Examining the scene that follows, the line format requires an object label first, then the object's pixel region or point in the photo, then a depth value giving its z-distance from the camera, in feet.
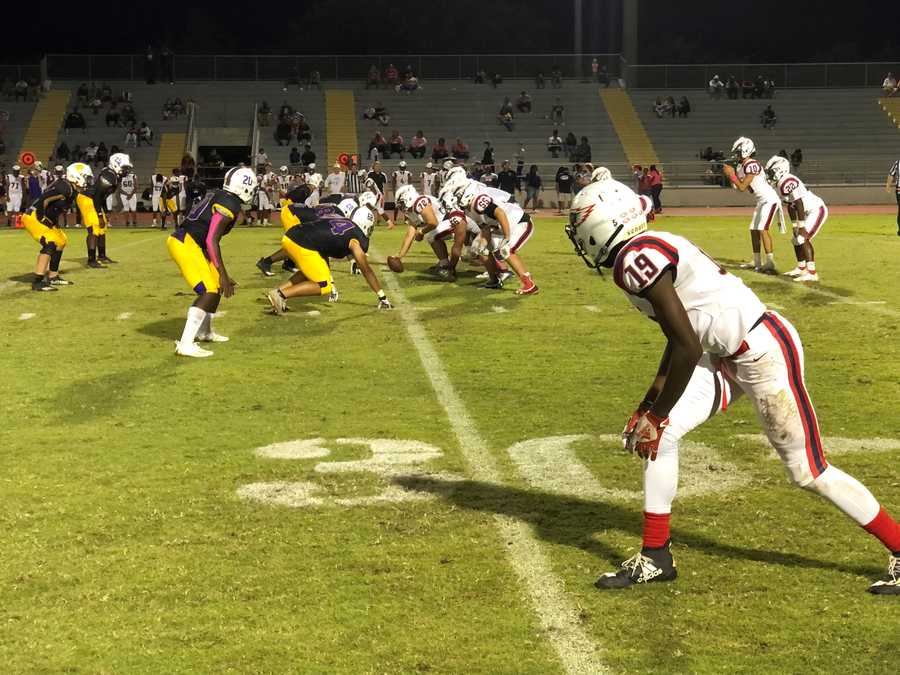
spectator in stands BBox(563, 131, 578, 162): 131.95
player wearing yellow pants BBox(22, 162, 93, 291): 47.80
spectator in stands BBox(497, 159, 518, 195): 109.40
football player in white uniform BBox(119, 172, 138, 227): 102.22
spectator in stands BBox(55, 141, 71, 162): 122.52
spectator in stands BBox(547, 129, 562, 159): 132.67
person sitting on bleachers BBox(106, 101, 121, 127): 134.62
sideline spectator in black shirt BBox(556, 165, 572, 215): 115.14
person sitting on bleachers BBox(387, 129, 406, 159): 130.21
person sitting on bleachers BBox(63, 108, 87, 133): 132.05
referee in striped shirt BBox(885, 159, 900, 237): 73.31
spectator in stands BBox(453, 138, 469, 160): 125.29
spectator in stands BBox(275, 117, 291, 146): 132.46
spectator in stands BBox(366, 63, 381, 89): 147.84
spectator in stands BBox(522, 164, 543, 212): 114.21
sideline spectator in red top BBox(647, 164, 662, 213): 108.37
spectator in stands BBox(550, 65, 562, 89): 149.79
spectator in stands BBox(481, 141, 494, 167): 124.13
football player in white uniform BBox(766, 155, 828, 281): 48.16
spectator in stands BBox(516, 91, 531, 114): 144.15
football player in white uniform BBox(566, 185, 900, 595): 13.56
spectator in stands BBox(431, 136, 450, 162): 125.70
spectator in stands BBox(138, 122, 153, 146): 131.76
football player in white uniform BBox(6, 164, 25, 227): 106.52
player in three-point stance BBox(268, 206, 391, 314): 38.68
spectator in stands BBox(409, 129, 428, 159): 128.77
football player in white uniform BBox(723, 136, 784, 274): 51.03
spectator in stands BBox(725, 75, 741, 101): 147.54
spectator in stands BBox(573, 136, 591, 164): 126.21
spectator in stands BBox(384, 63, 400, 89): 147.84
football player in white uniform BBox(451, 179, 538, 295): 44.45
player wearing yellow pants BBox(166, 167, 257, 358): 31.96
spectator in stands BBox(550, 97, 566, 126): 142.31
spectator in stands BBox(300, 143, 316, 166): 119.51
